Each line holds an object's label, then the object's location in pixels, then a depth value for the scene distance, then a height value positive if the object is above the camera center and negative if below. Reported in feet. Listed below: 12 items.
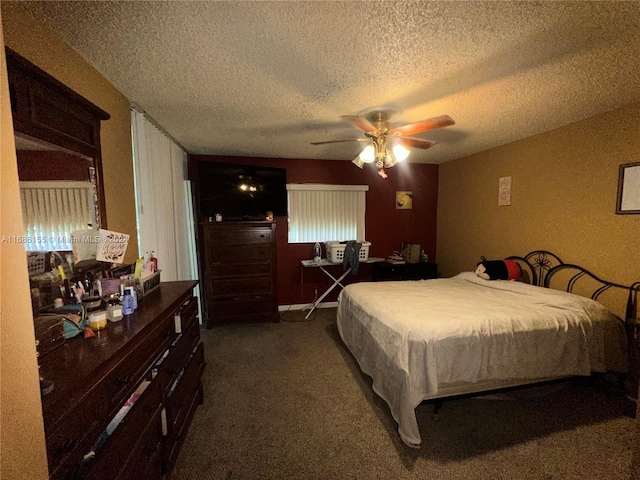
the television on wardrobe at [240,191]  11.04 +1.46
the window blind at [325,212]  13.16 +0.49
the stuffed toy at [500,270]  9.35 -1.95
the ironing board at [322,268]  12.13 -2.54
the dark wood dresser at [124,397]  2.48 -2.18
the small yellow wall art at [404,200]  14.29 +1.13
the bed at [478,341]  5.56 -2.93
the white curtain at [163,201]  6.68 +0.76
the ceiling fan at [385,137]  6.74 +2.38
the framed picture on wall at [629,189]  6.72 +0.75
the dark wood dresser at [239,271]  10.84 -2.12
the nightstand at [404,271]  12.89 -2.64
